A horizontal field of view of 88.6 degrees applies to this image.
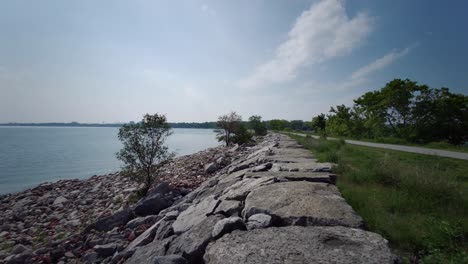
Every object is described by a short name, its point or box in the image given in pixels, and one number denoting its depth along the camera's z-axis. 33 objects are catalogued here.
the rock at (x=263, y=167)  6.08
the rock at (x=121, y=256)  3.83
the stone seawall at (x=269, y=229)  2.23
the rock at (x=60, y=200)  9.80
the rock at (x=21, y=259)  4.81
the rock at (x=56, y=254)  4.80
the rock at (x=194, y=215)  3.73
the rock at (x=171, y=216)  4.55
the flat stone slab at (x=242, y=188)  4.15
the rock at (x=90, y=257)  4.28
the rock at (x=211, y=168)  11.02
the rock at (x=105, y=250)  4.38
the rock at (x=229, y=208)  3.50
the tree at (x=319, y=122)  58.23
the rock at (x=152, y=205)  6.14
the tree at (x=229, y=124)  24.33
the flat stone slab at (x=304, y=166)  5.53
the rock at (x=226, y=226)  2.80
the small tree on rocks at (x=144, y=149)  9.09
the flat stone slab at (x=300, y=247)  2.13
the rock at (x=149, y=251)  3.13
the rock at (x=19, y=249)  5.30
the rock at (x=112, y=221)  5.74
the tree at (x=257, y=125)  34.94
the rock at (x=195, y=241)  2.64
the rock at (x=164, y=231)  3.81
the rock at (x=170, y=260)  2.49
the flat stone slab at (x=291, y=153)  8.15
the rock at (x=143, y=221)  5.35
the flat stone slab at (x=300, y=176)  4.68
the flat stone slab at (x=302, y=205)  2.86
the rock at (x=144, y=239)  4.03
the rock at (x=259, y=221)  2.88
